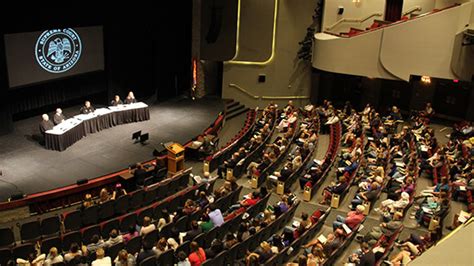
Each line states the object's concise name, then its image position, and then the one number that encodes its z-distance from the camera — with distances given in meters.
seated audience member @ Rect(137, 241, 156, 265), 8.12
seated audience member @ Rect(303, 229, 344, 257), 8.59
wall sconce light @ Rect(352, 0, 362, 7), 19.45
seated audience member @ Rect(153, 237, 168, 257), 8.23
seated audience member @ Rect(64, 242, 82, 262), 8.10
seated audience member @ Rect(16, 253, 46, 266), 8.04
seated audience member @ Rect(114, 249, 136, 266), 7.90
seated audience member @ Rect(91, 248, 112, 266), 7.86
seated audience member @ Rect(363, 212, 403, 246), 9.54
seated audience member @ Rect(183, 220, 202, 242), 9.03
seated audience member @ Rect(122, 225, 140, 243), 9.01
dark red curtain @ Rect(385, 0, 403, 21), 19.25
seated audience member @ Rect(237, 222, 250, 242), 8.98
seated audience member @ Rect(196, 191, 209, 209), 10.49
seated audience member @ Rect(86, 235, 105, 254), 8.57
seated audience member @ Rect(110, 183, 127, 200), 10.96
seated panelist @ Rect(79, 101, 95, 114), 15.06
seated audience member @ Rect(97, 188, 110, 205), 10.63
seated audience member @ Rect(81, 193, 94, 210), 10.22
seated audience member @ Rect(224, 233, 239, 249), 8.57
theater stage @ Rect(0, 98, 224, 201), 11.77
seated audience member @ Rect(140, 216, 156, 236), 9.05
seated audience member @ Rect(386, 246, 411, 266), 8.43
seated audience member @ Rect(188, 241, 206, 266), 8.11
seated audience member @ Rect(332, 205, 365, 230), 9.82
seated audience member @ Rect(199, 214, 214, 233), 9.37
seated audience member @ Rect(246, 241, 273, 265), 8.37
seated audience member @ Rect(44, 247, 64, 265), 7.99
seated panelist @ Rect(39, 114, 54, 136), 13.60
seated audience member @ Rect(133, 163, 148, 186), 11.96
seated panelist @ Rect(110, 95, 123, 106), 16.08
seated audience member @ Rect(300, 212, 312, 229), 9.44
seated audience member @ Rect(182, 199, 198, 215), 9.96
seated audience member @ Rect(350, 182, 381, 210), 11.13
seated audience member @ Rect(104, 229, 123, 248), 8.68
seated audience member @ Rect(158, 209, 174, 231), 9.56
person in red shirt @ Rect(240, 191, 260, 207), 10.69
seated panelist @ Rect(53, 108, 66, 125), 14.12
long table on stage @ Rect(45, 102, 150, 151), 13.46
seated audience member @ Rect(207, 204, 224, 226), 9.59
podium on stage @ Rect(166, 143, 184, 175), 12.92
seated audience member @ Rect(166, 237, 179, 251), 8.71
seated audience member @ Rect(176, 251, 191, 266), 7.75
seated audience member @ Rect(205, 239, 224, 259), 8.33
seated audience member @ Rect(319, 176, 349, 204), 11.53
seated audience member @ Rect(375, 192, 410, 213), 10.61
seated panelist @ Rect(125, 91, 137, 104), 16.44
